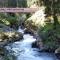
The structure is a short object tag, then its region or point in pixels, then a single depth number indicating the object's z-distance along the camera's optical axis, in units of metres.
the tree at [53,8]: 12.68
